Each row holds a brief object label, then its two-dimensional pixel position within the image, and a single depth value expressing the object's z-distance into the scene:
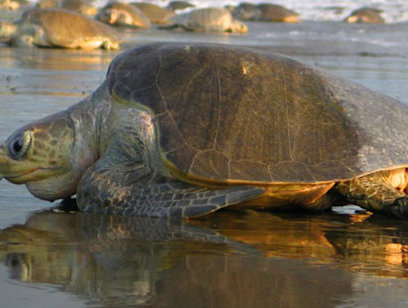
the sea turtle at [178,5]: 39.62
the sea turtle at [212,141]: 4.21
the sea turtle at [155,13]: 29.52
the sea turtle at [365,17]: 28.53
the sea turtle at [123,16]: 24.22
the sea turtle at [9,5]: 30.64
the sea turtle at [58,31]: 15.59
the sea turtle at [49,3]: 31.11
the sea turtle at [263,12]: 31.98
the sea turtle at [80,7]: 29.48
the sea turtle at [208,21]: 23.97
